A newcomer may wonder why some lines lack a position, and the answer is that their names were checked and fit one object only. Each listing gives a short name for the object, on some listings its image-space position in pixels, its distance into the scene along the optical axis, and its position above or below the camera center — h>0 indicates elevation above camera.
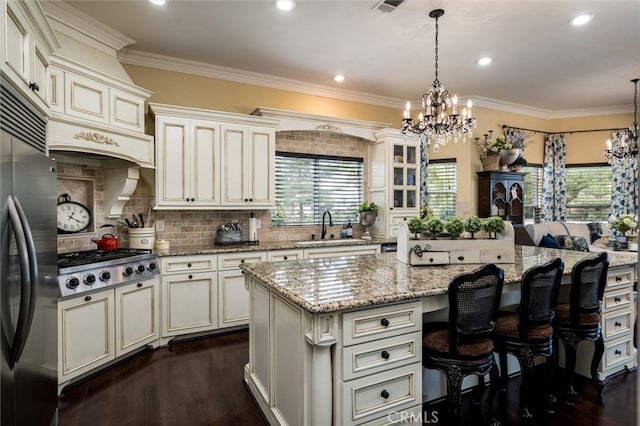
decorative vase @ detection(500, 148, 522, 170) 5.41 +0.91
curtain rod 6.12 +1.49
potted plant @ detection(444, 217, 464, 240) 2.42 -0.11
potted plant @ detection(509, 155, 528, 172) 5.61 +0.79
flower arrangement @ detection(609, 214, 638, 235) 4.57 -0.17
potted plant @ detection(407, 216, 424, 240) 2.44 -0.09
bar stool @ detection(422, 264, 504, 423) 1.74 -0.63
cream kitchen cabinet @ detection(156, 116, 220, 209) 3.56 +0.54
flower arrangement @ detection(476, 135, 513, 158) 5.37 +1.06
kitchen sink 4.22 -0.38
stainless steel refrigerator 1.36 -0.26
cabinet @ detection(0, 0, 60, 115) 1.60 +0.90
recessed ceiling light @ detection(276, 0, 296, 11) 2.83 +1.75
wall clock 3.10 -0.03
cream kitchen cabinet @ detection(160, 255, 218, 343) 3.37 -0.83
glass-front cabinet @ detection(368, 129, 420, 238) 4.90 +0.50
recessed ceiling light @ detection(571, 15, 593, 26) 3.12 +1.79
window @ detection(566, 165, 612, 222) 6.29 +0.37
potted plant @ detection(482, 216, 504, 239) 2.47 -0.09
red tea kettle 3.22 -0.28
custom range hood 2.64 +0.92
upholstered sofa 4.80 -0.35
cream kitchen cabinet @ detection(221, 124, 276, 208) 3.89 +0.55
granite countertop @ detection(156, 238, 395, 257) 3.47 -0.39
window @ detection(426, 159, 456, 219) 5.58 +0.41
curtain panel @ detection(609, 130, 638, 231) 5.90 +0.50
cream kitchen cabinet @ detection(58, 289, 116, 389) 2.48 -0.93
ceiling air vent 2.82 +1.75
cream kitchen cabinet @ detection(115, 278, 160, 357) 2.91 -0.92
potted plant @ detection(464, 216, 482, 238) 2.45 -0.09
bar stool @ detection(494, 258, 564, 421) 1.97 -0.69
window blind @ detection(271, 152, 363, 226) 4.68 +0.35
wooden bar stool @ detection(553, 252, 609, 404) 2.23 -0.67
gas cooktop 2.49 -0.45
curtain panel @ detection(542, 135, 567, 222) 6.33 +0.61
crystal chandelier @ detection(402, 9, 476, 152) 3.04 +0.85
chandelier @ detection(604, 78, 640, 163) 5.22 +1.07
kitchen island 1.60 -0.65
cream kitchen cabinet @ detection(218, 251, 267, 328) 3.60 -0.84
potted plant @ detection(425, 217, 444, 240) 2.42 -0.10
